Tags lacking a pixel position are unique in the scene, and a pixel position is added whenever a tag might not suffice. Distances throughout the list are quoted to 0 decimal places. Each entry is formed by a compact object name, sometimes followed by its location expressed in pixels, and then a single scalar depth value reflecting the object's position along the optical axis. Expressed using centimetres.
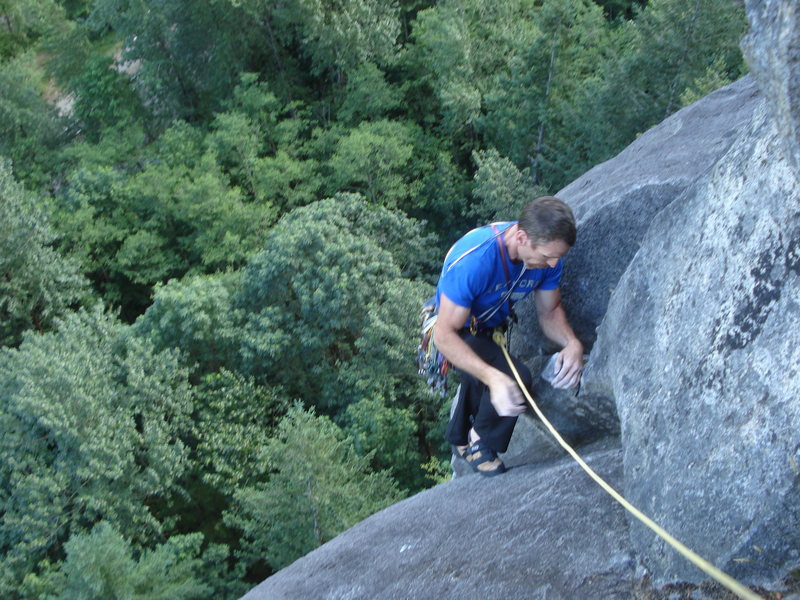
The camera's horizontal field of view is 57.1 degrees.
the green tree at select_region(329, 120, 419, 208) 2406
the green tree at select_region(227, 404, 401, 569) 1348
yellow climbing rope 292
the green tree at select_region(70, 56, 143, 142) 2911
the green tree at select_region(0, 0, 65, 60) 3522
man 422
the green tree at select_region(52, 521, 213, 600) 1241
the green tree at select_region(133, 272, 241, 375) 1800
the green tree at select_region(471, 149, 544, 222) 2184
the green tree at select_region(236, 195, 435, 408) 1691
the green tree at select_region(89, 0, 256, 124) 2727
